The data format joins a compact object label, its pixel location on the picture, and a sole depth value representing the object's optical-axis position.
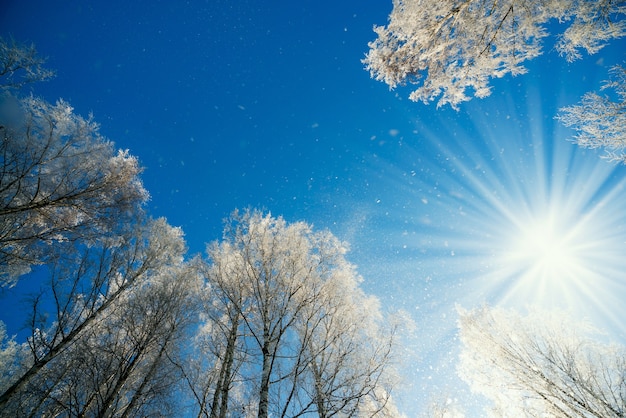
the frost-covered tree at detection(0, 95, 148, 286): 5.98
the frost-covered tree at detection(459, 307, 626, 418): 7.31
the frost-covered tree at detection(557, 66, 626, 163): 4.82
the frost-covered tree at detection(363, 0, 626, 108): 4.34
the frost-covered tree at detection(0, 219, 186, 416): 4.80
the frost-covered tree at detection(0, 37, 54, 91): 5.66
